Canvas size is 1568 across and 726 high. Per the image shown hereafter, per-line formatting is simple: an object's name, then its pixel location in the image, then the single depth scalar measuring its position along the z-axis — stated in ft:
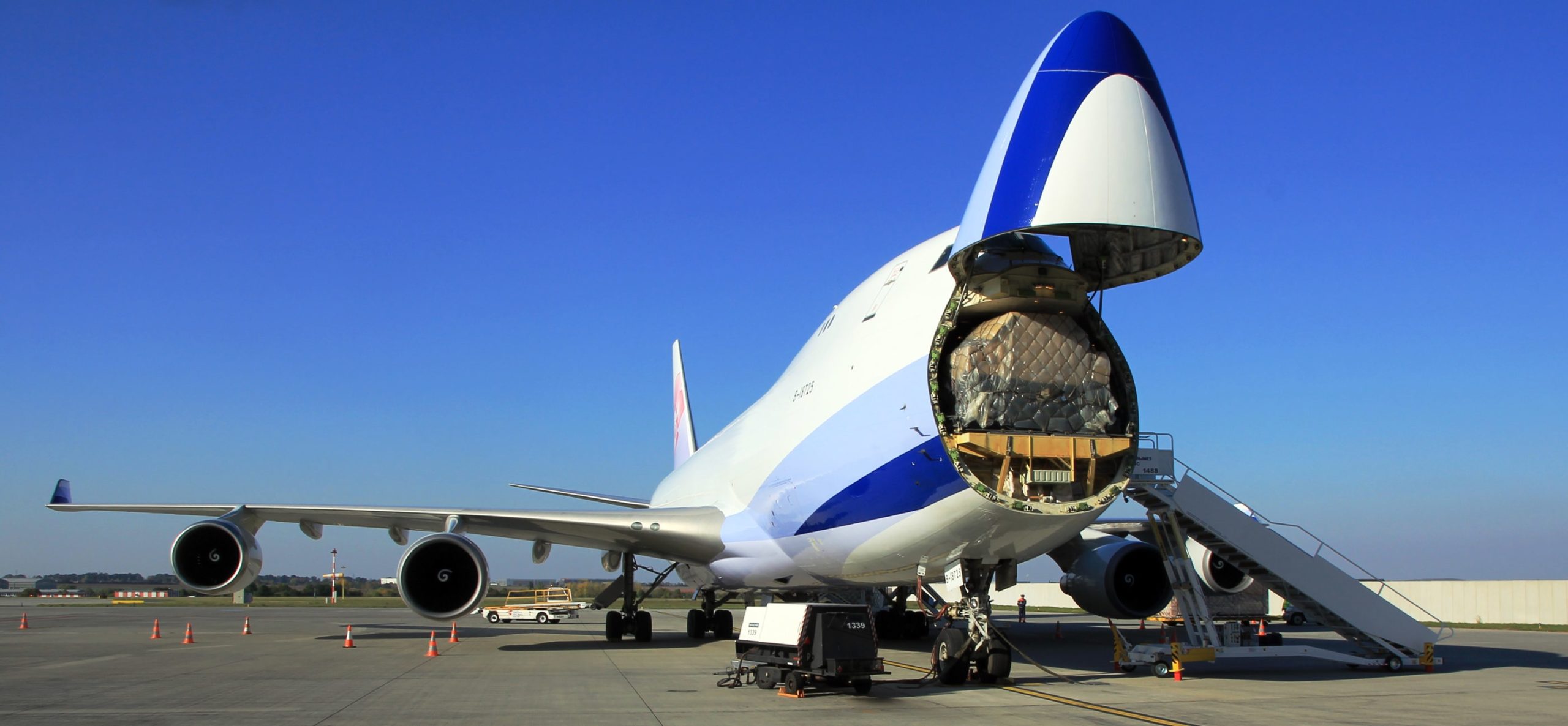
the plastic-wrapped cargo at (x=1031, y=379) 37.37
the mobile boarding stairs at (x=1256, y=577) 49.44
